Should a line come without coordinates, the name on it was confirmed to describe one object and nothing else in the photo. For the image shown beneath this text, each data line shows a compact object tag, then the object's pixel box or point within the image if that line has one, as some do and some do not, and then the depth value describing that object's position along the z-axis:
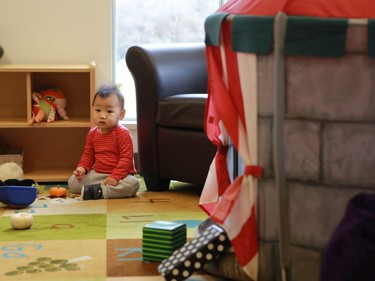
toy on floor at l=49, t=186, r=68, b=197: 3.17
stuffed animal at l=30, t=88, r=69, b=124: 3.51
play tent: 1.83
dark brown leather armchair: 3.11
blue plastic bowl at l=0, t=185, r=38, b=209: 2.89
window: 3.98
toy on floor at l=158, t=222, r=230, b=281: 1.98
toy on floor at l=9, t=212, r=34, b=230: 2.58
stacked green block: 2.22
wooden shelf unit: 3.73
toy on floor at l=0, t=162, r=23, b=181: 3.32
